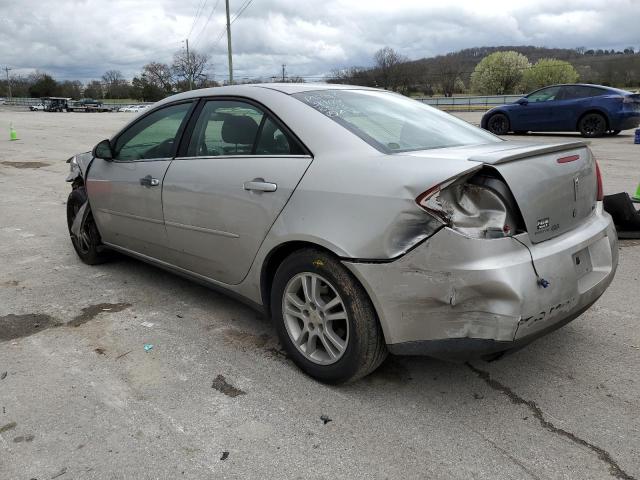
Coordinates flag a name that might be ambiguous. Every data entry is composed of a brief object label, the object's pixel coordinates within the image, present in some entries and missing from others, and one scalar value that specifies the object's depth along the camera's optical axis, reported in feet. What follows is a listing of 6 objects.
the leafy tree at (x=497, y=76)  212.64
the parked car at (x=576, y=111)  46.11
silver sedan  7.64
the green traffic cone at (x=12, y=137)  66.86
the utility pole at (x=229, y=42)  123.95
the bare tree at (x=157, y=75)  287.48
